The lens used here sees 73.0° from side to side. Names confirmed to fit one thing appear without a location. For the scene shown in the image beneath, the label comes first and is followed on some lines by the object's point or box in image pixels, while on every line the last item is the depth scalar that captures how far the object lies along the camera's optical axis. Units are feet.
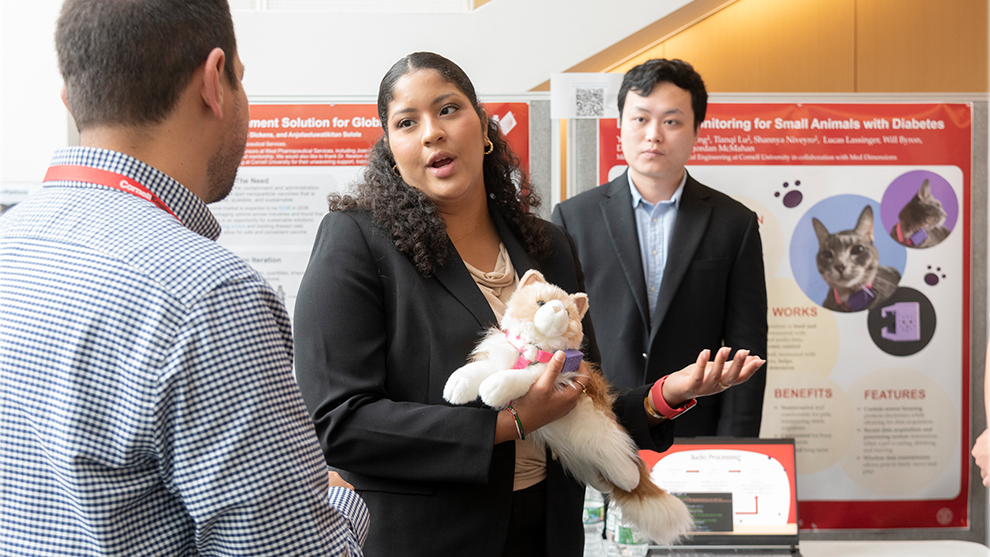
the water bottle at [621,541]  6.89
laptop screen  7.19
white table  7.43
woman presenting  4.02
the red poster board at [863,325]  9.80
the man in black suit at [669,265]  8.16
